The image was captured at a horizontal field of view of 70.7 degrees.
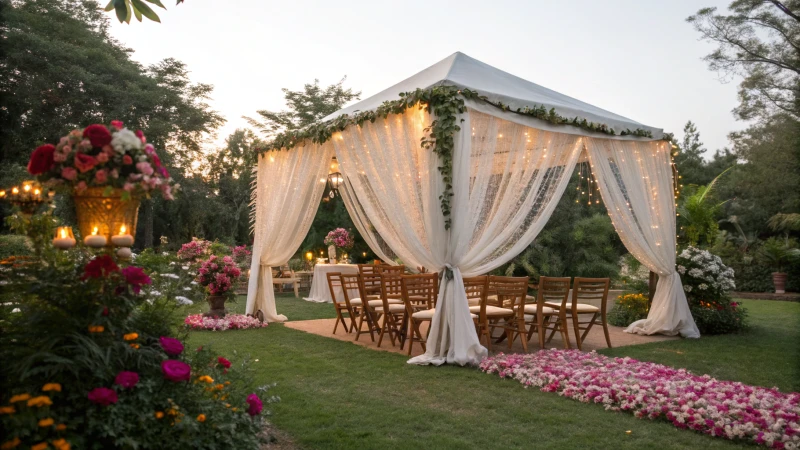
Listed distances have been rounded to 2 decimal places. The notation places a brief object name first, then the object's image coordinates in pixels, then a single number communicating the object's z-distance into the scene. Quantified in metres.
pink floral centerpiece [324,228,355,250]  14.07
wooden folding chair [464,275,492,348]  6.12
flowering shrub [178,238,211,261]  11.09
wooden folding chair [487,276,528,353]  6.41
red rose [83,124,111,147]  2.49
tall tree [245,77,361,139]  24.17
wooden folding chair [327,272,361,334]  7.46
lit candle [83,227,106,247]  2.49
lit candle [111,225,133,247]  2.59
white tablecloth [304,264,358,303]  13.08
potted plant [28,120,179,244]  2.47
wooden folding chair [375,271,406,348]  6.78
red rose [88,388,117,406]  2.20
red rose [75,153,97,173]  2.44
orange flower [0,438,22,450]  2.05
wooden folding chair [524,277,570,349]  6.54
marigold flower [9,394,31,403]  2.10
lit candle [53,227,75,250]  2.40
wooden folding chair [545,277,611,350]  6.59
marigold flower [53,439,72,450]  2.09
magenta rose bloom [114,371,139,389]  2.29
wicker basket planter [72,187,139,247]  2.58
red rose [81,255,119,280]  2.38
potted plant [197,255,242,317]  8.73
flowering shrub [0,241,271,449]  2.17
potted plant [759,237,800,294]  14.87
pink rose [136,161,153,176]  2.52
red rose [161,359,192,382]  2.42
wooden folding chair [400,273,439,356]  6.25
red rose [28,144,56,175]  2.46
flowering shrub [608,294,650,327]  8.95
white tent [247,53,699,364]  5.89
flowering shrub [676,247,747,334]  8.09
